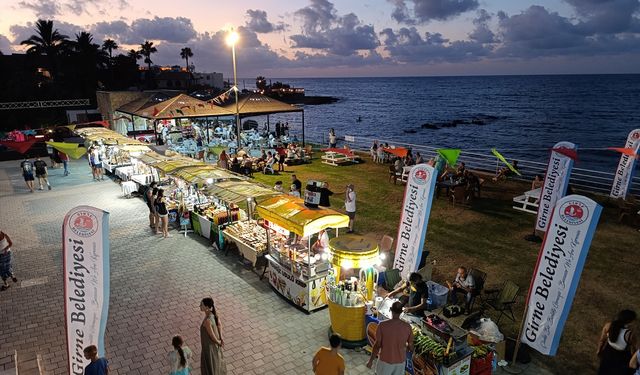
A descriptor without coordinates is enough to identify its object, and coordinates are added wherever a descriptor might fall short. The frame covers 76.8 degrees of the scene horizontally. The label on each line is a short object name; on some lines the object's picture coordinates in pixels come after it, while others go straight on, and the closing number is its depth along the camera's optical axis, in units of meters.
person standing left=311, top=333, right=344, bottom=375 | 5.48
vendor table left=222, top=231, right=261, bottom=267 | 11.24
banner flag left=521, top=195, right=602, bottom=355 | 6.57
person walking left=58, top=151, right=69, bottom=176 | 24.59
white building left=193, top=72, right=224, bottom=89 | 96.07
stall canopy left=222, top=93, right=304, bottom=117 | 27.61
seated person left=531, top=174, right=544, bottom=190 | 17.64
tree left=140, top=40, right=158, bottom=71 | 90.19
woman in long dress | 6.38
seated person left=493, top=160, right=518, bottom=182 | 21.47
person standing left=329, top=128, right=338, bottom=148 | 31.30
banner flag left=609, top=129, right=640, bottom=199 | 16.48
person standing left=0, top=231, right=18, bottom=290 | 10.52
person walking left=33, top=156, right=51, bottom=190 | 20.73
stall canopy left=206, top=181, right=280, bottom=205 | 11.43
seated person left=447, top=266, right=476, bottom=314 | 9.27
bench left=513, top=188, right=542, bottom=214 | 16.38
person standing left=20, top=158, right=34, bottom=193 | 20.33
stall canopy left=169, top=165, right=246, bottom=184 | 13.66
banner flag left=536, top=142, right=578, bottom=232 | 12.71
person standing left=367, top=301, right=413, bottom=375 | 5.95
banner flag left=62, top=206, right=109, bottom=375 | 5.98
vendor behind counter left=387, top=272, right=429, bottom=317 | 7.77
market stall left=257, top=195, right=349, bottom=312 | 9.20
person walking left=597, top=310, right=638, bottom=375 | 6.07
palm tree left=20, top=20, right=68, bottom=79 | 51.34
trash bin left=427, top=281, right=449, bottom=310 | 9.13
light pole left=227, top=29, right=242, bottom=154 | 19.17
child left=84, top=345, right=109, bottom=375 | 5.63
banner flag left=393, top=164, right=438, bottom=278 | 9.36
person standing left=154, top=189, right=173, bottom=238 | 13.95
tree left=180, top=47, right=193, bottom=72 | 121.00
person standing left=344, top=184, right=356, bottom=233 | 13.86
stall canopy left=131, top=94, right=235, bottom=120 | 25.38
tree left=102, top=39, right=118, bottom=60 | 79.54
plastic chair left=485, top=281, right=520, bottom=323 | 8.85
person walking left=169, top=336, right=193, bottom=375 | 5.98
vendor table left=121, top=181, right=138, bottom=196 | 19.64
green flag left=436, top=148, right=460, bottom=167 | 14.27
